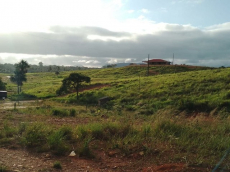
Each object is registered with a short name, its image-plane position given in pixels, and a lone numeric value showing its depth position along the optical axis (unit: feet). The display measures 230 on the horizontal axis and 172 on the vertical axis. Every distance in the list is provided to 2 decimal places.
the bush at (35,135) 21.18
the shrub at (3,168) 15.28
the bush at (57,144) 19.63
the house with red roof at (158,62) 248.52
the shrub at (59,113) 51.83
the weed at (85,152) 18.74
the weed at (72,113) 54.19
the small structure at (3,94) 139.87
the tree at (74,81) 118.73
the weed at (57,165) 16.34
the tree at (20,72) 173.86
